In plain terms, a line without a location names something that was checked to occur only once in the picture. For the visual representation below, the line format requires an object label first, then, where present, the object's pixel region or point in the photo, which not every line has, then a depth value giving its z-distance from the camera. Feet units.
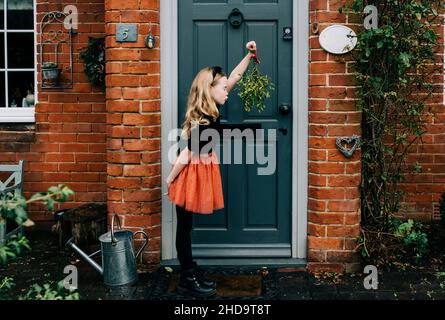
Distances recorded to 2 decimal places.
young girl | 15.29
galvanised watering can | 16.11
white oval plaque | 16.83
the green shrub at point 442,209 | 18.75
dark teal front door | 17.97
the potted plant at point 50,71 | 20.77
